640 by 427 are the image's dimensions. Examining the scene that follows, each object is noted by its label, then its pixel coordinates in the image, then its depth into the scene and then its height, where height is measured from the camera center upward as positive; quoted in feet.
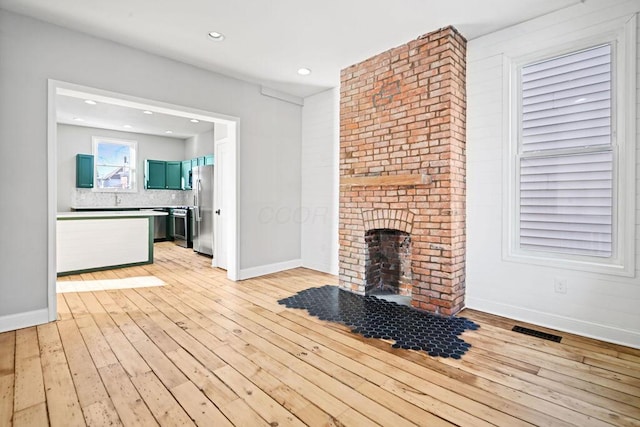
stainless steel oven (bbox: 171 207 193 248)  24.00 -1.29
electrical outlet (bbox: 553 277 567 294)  9.15 -2.14
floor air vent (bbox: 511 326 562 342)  8.66 -3.45
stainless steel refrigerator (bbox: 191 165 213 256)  19.98 +0.08
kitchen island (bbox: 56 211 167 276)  15.05 -1.56
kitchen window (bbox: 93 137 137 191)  24.89 +3.73
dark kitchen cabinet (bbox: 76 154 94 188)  23.27 +2.91
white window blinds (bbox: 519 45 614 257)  8.65 +1.65
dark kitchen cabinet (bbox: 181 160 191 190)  26.59 +3.05
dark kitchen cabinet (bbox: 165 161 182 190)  27.17 +3.03
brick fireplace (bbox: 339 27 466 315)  10.30 +1.42
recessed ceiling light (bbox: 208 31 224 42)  10.57 +5.94
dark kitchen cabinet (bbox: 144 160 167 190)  26.27 +3.00
